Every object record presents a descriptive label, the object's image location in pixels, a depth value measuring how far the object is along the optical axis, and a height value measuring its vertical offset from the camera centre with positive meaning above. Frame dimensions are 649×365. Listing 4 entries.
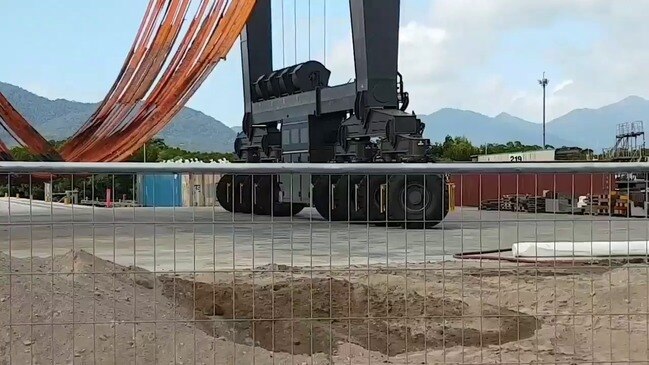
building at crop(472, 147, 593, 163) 49.21 +0.69
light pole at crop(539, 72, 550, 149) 102.81 +10.06
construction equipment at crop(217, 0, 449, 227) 21.31 +1.74
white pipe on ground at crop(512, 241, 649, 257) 7.01 -0.71
